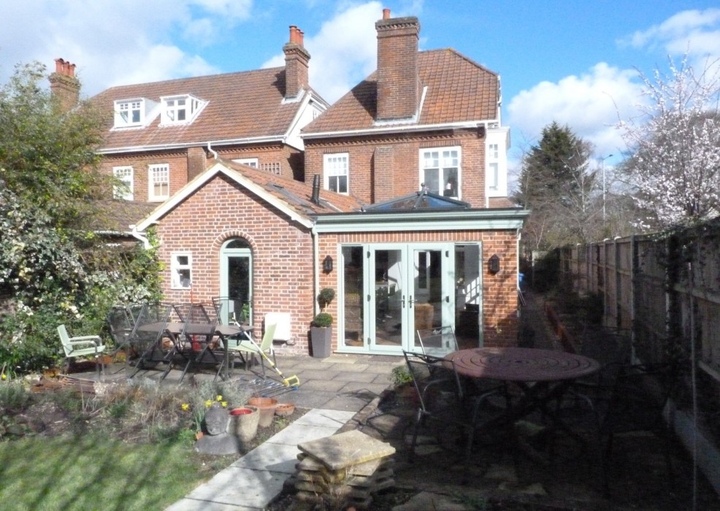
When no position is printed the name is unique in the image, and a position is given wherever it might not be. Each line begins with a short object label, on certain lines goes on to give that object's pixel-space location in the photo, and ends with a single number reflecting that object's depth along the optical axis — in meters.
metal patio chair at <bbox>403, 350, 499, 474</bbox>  5.66
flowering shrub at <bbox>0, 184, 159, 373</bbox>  9.66
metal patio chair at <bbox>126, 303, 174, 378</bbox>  9.73
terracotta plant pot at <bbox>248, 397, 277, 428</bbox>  6.95
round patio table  5.57
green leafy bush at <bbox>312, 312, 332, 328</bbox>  11.68
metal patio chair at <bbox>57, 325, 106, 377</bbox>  9.34
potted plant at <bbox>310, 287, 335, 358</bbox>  11.68
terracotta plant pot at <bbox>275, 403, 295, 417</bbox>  7.41
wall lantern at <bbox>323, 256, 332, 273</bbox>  11.97
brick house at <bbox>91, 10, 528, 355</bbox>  11.05
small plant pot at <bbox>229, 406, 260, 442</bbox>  6.43
